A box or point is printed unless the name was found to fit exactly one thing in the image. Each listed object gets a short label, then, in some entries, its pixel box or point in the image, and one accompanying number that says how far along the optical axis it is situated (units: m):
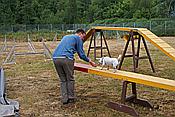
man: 6.58
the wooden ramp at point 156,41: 7.95
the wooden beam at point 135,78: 5.39
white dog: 6.74
